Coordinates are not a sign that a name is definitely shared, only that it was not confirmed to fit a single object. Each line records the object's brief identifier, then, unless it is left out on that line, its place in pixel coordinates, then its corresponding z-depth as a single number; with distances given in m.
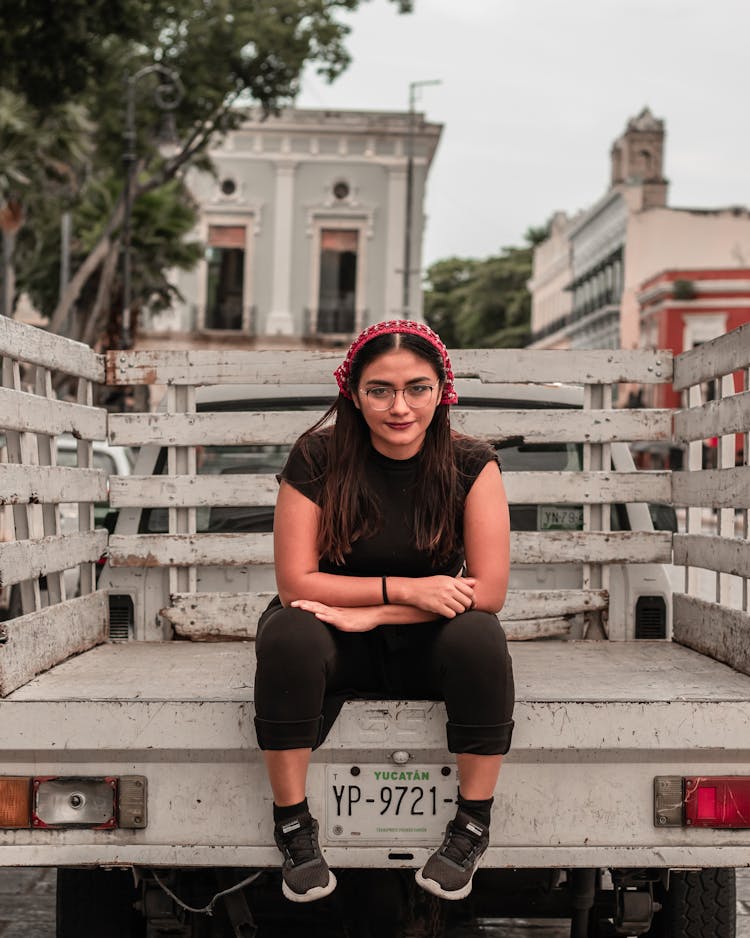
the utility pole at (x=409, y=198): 46.43
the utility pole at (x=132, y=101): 22.55
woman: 3.21
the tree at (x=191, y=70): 15.95
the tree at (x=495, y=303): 99.06
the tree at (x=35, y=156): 20.89
